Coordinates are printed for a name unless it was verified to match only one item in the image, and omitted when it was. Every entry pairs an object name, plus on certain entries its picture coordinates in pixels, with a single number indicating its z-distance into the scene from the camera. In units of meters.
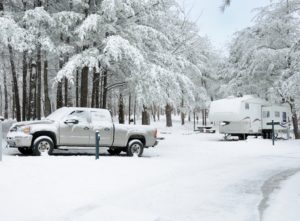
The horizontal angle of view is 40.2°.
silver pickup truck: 13.70
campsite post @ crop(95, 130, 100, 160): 13.03
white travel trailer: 28.16
